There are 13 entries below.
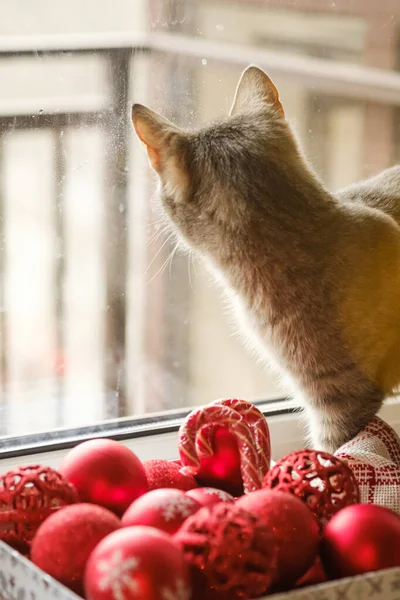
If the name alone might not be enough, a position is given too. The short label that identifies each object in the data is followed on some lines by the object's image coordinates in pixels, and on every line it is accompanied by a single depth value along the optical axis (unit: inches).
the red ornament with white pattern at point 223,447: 46.7
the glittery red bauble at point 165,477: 45.8
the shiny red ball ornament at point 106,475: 43.3
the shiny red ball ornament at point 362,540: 40.9
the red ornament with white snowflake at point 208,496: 43.4
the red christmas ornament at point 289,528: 41.0
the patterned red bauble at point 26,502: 41.7
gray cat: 51.0
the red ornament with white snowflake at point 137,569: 37.8
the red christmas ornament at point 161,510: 40.9
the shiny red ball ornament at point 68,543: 39.9
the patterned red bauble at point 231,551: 39.1
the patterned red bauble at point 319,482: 42.7
